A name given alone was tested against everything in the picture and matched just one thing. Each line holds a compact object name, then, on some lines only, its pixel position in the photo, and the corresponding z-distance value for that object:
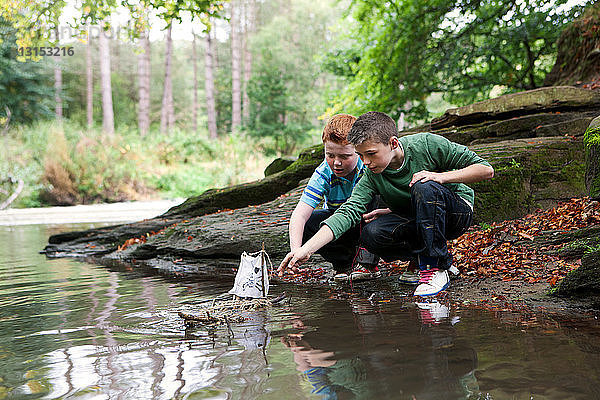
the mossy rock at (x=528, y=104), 7.20
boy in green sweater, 3.30
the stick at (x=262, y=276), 3.54
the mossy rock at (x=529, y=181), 5.52
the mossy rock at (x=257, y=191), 8.42
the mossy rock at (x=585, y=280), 2.88
